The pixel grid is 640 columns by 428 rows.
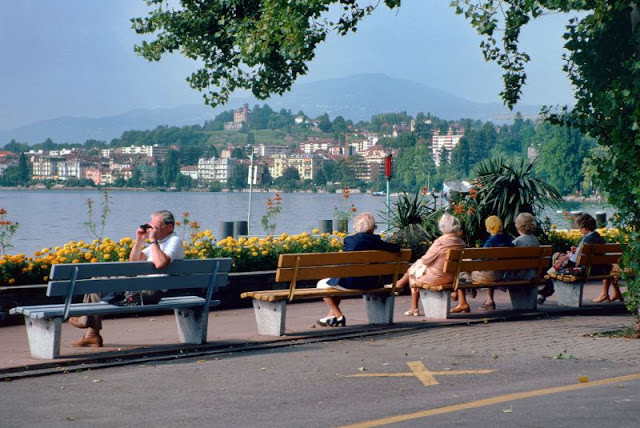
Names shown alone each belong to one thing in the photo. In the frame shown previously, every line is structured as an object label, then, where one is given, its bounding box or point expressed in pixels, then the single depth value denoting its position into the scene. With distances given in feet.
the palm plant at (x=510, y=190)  62.03
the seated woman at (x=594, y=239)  48.72
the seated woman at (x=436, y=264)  42.01
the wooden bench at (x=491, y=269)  41.73
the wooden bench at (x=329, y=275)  36.78
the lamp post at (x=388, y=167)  84.86
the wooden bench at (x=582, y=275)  46.55
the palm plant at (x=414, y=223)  58.18
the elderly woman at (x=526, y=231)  47.11
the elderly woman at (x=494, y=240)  45.11
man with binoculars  32.91
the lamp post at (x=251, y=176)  101.23
